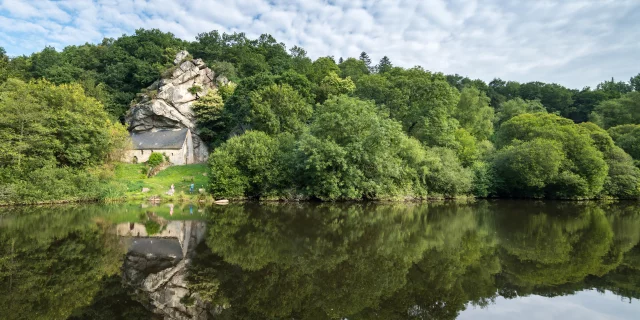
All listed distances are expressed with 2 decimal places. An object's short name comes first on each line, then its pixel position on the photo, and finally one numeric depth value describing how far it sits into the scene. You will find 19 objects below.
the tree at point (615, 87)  83.92
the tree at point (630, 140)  43.22
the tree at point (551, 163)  36.16
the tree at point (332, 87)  50.00
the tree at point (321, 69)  54.62
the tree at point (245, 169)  32.12
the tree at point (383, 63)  94.88
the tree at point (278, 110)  40.56
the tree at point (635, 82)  82.04
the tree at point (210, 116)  51.16
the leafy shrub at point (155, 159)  43.44
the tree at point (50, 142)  27.41
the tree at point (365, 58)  105.28
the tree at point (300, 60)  59.37
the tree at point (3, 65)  45.50
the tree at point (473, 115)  54.41
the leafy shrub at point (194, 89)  52.91
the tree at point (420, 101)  40.44
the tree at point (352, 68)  63.91
